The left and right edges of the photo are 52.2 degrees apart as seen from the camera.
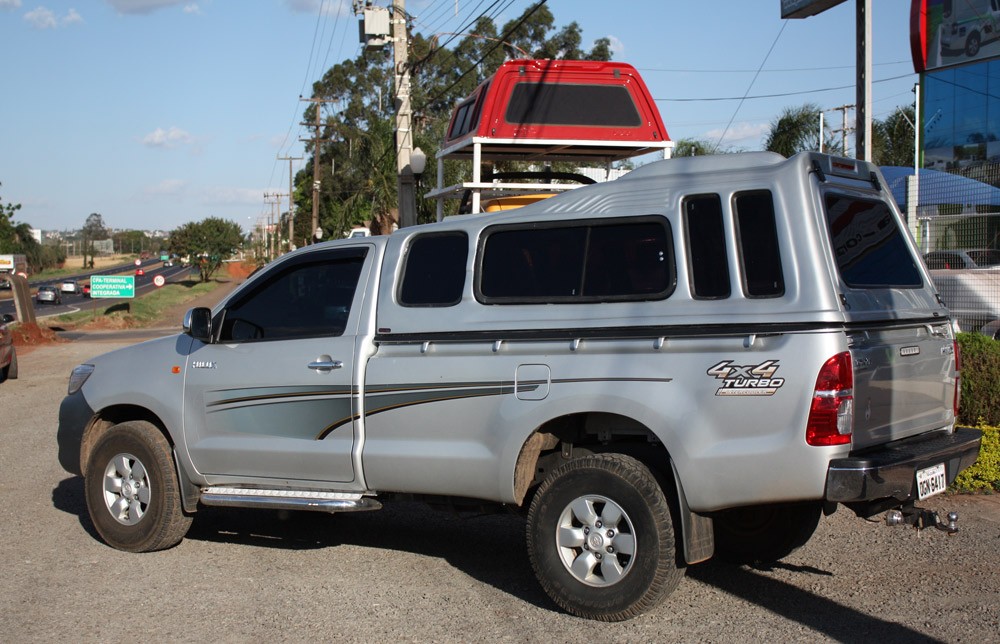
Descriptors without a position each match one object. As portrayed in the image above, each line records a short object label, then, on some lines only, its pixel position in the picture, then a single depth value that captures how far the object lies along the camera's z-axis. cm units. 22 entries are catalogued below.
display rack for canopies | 1086
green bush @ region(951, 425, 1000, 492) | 817
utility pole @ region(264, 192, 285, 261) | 10201
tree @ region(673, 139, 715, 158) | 3006
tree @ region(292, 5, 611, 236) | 3142
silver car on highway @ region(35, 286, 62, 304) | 6906
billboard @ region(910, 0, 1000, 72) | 2144
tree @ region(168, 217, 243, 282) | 8869
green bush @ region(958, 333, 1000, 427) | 863
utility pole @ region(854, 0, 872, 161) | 1087
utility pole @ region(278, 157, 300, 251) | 7319
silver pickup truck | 493
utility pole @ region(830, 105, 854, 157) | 4704
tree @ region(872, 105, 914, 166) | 4081
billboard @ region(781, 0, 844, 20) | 1376
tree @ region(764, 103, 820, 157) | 2953
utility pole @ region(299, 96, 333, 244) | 5491
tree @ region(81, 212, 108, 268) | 14065
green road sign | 4300
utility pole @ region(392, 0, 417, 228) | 1981
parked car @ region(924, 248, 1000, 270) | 1390
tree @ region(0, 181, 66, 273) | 7975
